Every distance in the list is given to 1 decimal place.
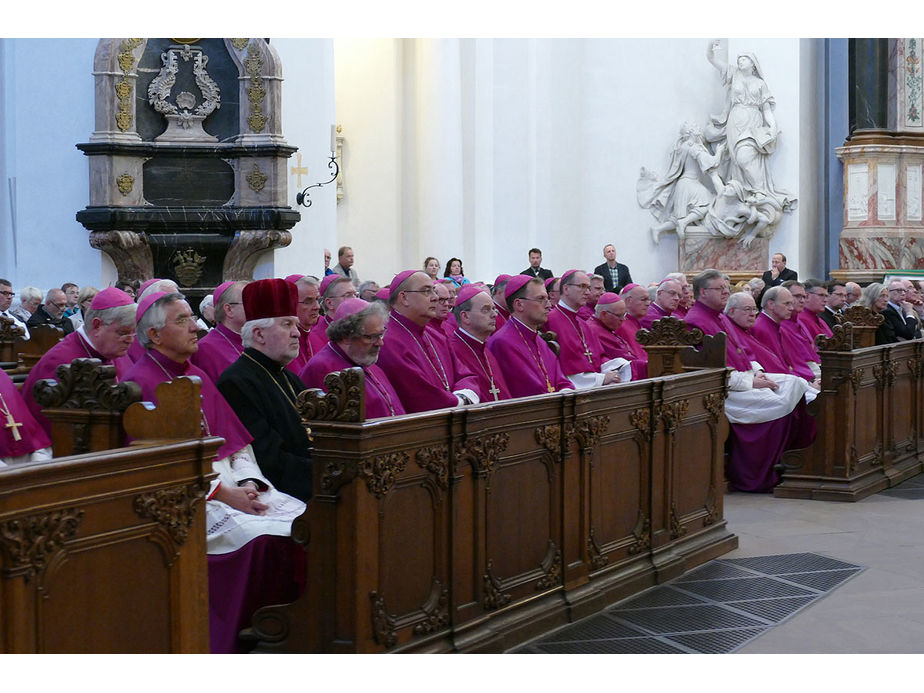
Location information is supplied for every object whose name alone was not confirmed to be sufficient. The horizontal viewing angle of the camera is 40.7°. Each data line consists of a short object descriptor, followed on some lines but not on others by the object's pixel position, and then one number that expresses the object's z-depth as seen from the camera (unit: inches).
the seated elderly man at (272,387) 197.0
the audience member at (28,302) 442.0
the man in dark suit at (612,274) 652.7
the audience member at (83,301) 386.1
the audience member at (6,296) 418.0
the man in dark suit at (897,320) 417.4
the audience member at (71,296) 434.3
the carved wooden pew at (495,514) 165.2
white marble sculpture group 706.2
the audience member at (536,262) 617.0
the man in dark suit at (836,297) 478.0
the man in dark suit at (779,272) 633.6
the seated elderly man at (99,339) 203.6
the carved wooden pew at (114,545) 120.0
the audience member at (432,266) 568.3
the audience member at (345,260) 529.2
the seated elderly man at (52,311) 411.5
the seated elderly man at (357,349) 207.6
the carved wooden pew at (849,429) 337.7
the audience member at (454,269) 597.9
